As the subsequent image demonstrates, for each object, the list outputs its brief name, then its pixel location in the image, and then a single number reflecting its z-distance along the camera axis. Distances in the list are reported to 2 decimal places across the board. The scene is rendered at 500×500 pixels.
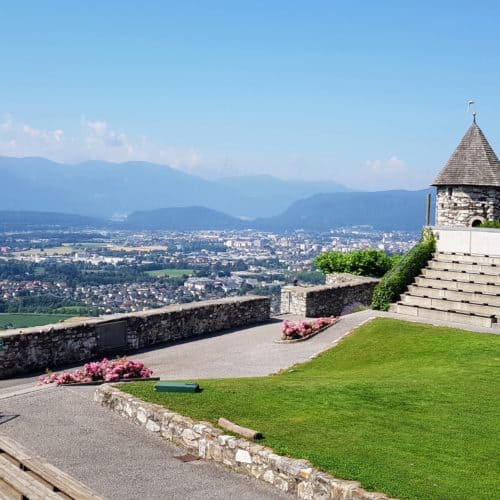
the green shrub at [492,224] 29.69
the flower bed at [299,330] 22.36
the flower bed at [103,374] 14.84
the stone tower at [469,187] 33.09
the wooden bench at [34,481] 7.90
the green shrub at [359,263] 35.19
